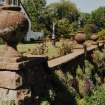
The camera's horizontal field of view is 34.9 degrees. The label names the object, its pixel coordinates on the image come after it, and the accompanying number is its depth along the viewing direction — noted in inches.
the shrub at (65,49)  248.2
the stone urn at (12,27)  110.0
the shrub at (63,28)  819.5
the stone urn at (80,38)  232.2
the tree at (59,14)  840.5
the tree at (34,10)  890.9
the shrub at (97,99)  138.7
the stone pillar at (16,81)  106.5
